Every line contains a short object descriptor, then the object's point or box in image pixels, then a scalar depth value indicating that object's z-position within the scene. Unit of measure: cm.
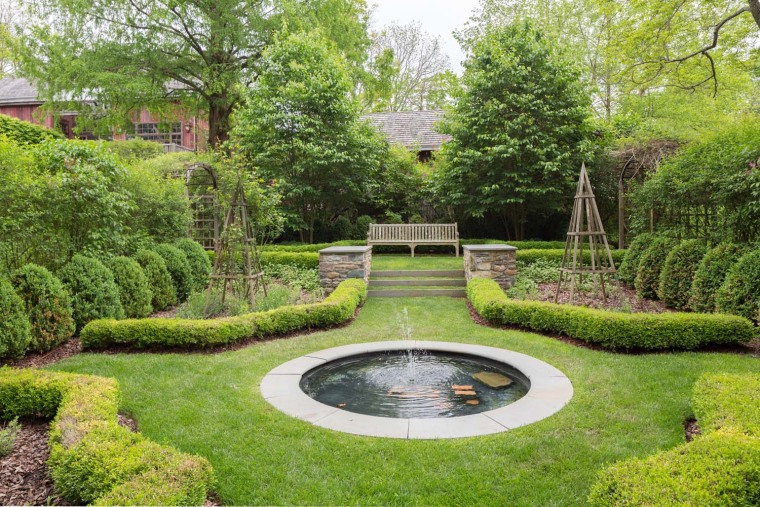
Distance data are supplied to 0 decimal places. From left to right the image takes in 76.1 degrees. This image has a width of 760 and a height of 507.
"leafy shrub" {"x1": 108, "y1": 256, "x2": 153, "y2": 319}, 734
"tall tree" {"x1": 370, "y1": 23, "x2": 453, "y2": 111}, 2875
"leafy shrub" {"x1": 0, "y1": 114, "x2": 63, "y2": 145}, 1462
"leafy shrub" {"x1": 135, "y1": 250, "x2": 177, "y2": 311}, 826
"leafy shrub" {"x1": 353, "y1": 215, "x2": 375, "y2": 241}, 1605
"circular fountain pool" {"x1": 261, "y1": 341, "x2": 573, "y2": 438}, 383
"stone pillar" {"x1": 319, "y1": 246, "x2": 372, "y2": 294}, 983
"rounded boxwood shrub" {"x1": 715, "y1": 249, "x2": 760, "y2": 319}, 614
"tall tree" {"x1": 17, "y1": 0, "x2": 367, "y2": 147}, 1541
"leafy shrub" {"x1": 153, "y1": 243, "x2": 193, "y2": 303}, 899
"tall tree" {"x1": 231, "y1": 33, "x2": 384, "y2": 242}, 1422
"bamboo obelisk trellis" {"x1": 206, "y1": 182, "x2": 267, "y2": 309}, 765
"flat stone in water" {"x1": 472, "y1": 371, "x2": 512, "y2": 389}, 496
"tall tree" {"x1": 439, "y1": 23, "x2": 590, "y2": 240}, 1346
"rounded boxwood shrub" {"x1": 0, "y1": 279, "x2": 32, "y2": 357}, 525
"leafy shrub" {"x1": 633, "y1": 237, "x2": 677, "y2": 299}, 883
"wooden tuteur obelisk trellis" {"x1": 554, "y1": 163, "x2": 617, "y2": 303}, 762
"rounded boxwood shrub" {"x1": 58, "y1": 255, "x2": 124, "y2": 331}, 648
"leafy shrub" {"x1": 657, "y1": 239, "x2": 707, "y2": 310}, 788
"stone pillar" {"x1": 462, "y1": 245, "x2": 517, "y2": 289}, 973
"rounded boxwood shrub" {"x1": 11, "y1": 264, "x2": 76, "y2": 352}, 574
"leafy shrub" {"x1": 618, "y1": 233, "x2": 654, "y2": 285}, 980
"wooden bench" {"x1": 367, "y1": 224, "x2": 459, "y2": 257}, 1411
